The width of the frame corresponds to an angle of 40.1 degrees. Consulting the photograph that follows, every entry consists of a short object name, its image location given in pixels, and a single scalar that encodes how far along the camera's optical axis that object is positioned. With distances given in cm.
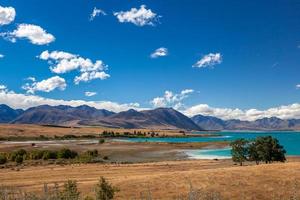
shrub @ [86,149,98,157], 13827
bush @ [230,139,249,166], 9856
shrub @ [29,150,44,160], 13001
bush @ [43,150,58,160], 13038
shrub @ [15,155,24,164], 12063
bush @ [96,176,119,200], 4581
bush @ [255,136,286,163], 9500
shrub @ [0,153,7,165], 12027
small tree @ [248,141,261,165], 9688
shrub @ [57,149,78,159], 13262
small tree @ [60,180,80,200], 4125
